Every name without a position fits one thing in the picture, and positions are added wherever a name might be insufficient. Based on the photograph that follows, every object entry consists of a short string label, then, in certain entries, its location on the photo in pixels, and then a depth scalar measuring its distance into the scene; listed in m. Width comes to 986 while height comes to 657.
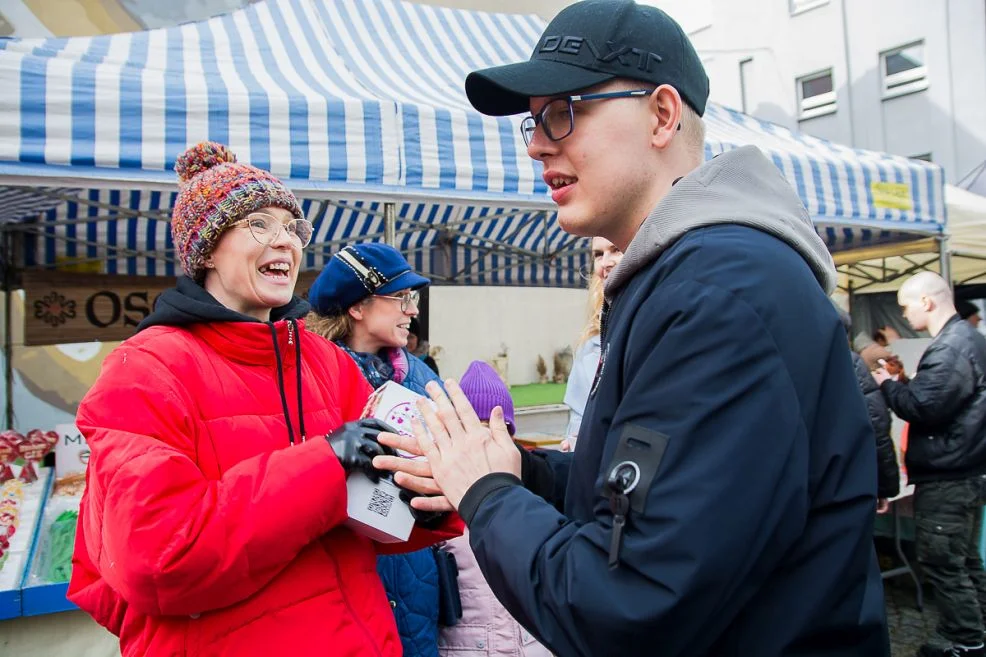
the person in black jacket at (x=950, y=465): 3.92
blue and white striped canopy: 3.27
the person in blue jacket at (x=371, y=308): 2.63
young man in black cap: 0.77
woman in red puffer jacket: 1.22
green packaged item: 2.63
